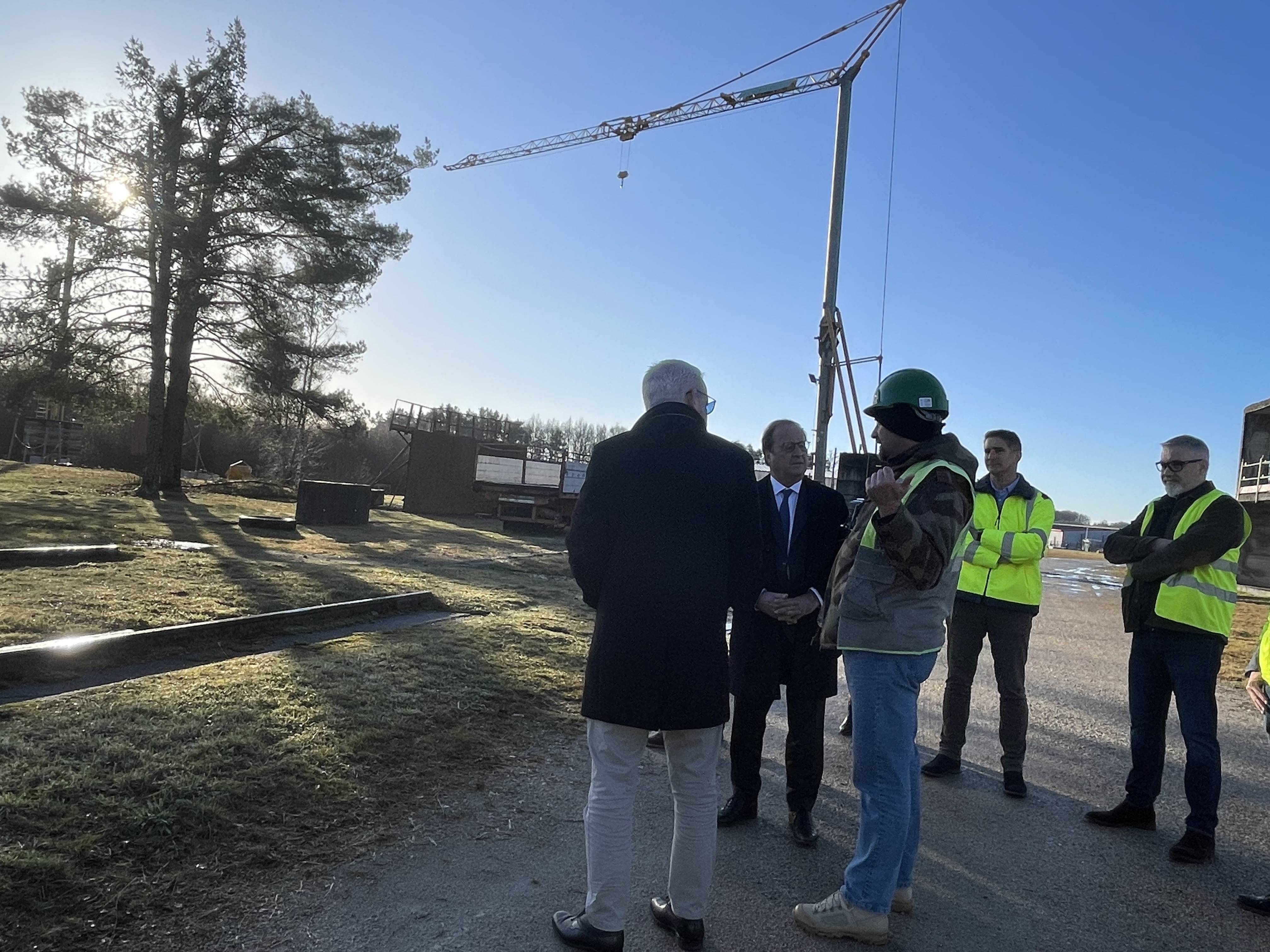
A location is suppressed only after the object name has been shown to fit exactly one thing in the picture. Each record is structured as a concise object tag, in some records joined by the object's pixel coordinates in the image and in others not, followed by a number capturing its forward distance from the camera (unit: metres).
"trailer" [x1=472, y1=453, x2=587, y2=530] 25.78
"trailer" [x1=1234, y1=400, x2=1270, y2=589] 19.84
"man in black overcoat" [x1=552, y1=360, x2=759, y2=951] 2.63
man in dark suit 3.88
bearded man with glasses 3.80
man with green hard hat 2.75
